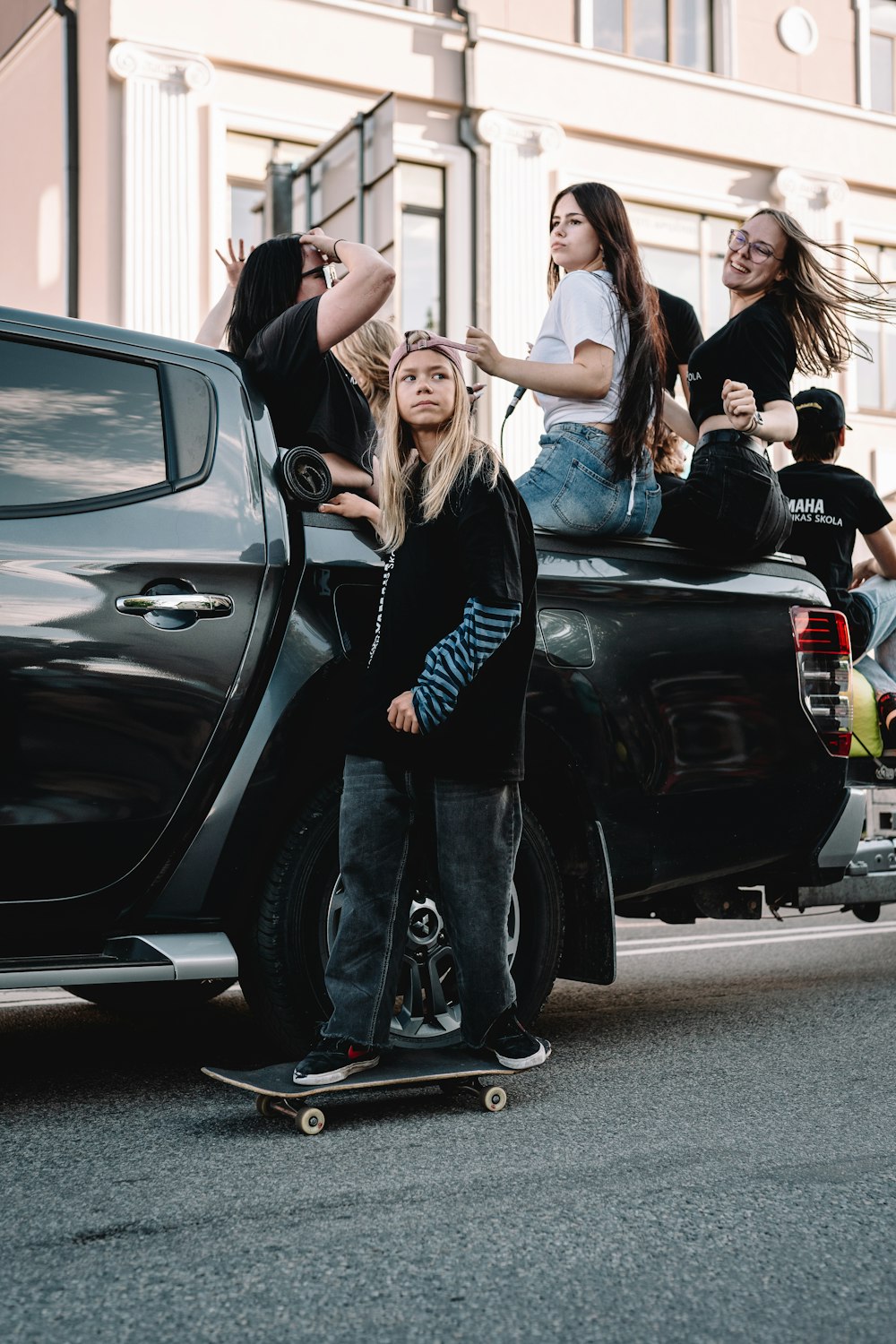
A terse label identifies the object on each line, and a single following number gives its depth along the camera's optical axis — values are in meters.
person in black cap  5.53
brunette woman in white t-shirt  4.23
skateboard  3.35
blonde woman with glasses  4.41
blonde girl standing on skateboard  3.46
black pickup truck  3.35
